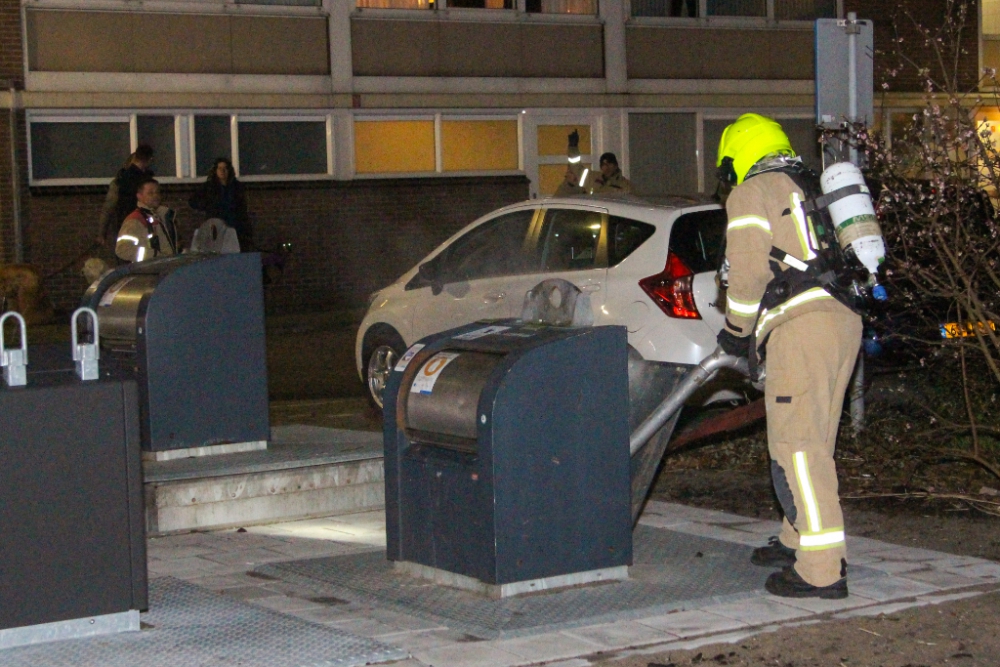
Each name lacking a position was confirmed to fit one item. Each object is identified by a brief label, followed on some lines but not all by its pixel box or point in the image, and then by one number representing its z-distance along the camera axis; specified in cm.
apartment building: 1967
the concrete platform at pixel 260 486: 725
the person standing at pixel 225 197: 1575
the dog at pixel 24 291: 1859
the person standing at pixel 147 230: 1030
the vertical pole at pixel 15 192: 1928
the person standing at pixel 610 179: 1545
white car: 884
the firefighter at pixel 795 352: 577
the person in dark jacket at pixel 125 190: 1223
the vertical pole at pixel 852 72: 845
